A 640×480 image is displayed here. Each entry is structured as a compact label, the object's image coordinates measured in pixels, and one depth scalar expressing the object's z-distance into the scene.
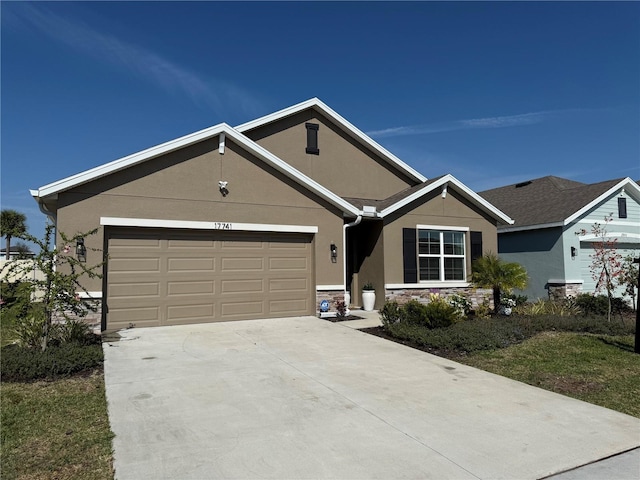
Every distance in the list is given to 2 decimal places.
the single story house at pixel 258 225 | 9.59
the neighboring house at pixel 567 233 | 15.45
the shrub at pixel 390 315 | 9.99
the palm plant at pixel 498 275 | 11.21
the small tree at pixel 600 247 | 14.88
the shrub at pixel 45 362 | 6.11
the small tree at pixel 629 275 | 12.63
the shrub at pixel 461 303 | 11.85
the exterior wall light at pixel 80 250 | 9.05
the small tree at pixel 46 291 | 7.03
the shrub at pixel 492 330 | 8.30
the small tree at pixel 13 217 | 31.06
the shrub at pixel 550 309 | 11.93
